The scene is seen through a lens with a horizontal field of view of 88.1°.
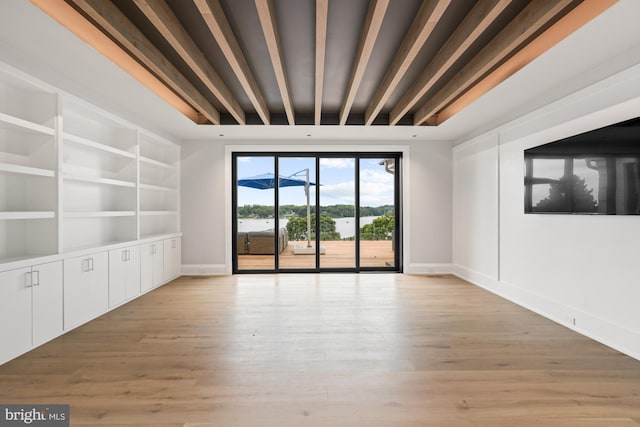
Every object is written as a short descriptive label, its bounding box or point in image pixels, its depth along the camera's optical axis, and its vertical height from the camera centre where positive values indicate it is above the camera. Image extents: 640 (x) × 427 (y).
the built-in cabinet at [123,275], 3.86 -0.77
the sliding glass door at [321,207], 6.11 +0.10
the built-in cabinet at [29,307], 2.53 -0.78
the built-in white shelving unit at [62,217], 2.71 -0.04
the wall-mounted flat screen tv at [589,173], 2.63 +0.36
